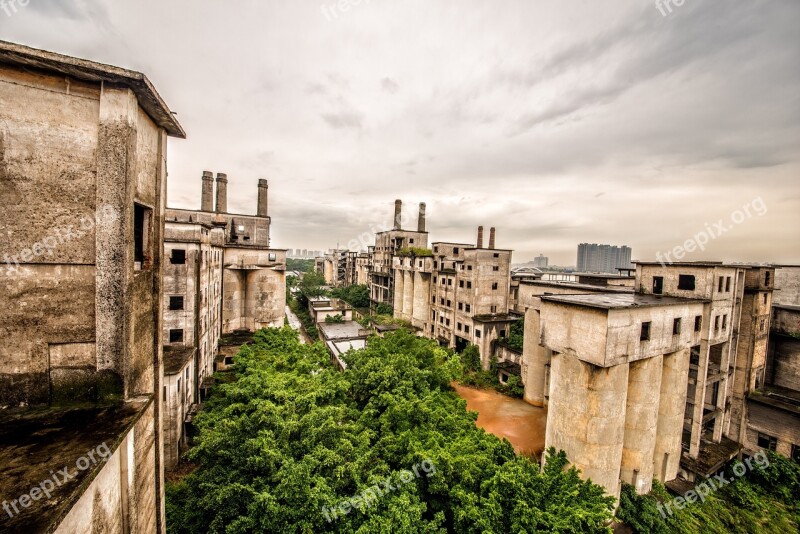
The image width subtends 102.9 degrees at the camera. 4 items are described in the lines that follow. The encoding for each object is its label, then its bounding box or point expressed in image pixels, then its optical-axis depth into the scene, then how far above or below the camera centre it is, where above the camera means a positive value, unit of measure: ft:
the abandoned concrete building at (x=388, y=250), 164.96 +0.86
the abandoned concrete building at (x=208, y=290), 55.01 -10.96
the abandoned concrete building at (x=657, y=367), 46.32 -17.43
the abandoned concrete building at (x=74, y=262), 14.87 -1.30
